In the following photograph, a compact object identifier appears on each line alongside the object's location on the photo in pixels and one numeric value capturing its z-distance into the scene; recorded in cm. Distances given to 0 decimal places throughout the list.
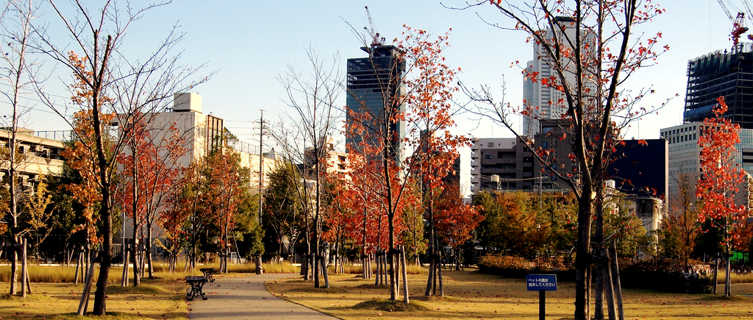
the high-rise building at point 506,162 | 13638
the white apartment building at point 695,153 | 19228
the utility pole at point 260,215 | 4641
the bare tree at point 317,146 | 2987
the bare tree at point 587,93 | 1368
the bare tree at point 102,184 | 1614
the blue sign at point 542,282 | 1318
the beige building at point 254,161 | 7981
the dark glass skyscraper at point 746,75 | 17962
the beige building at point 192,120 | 7031
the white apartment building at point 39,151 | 6206
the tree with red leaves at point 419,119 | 2383
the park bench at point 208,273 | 2964
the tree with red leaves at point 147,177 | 3164
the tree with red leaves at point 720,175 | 2755
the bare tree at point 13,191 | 2059
